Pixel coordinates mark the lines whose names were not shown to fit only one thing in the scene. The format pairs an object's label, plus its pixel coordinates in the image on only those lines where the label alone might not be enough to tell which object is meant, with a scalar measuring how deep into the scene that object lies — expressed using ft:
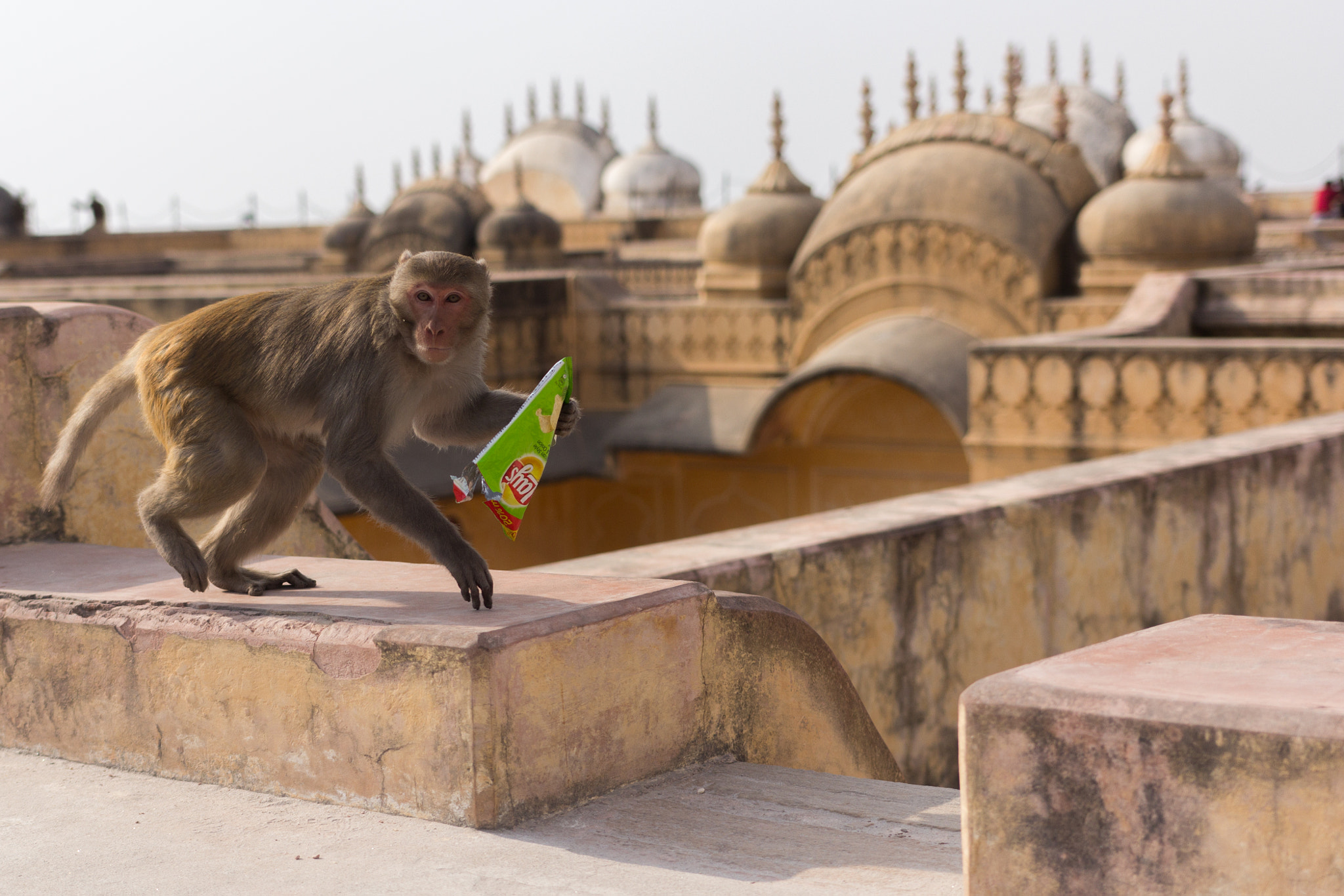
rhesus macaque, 9.37
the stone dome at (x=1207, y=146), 89.86
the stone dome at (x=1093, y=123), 85.51
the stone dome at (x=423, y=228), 57.67
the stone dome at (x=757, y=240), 48.42
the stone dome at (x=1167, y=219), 40.52
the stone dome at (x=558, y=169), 121.60
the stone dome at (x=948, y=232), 41.93
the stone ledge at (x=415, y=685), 8.52
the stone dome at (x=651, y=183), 114.83
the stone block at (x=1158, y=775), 6.17
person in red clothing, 70.49
